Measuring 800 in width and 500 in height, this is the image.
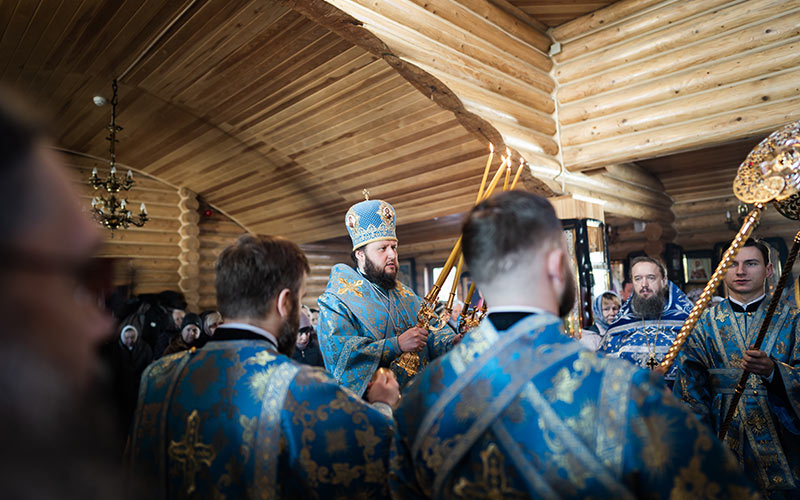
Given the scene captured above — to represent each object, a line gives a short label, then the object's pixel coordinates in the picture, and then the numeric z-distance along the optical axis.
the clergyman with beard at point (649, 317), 4.01
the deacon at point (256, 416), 1.45
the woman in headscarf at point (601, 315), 5.61
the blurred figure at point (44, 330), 0.45
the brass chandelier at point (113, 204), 6.60
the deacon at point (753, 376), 2.67
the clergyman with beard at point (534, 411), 1.03
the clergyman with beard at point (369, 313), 2.87
